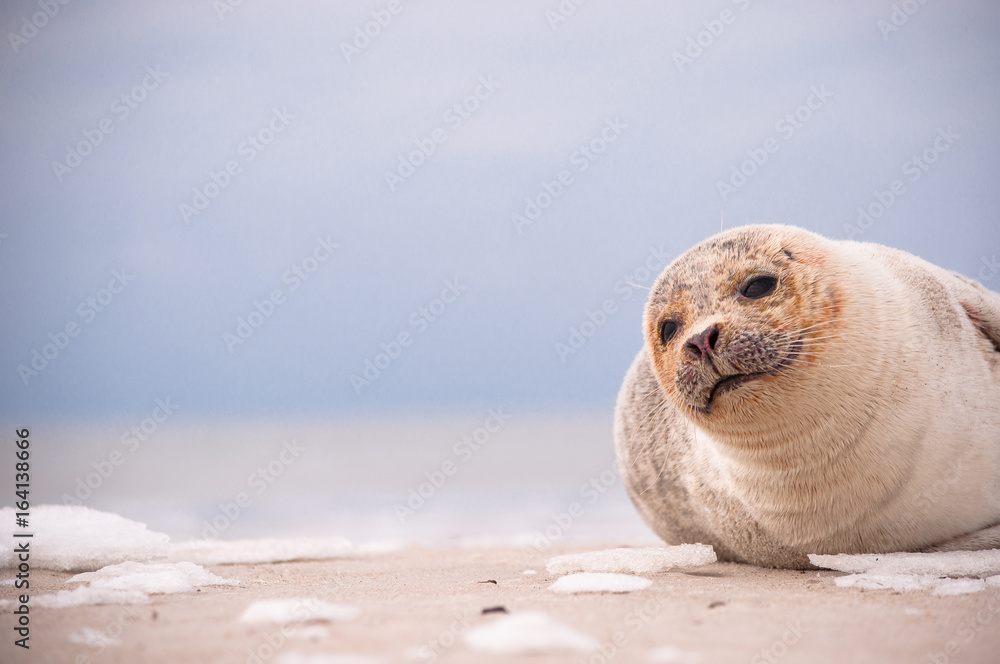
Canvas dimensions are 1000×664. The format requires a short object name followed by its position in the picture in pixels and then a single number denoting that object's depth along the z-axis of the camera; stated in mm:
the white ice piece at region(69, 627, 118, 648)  2619
